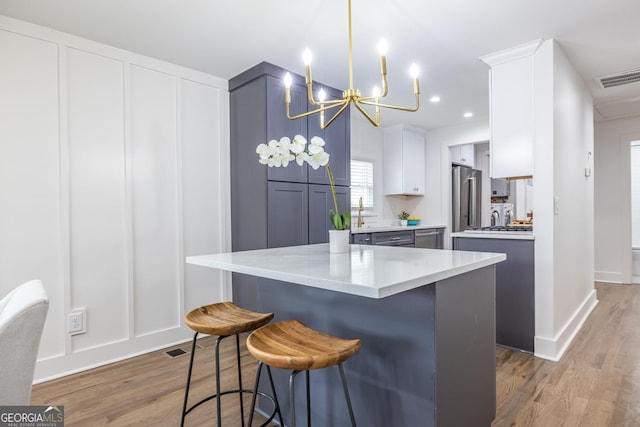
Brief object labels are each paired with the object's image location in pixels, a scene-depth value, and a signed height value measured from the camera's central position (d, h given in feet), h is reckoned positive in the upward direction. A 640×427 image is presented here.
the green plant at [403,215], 18.55 -0.27
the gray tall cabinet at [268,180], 10.29 +0.96
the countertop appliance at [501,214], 21.72 -0.32
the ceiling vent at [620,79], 11.57 +4.34
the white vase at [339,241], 6.30 -0.54
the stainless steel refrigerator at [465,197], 18.40 +0.64
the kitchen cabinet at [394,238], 14.15 -1.18
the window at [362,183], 16.75 +1.31
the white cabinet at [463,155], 18.52 +2.94
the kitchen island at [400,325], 4.41 -1.65
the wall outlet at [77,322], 8.41 -2.58
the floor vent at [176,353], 9.37 -3.76
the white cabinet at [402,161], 17.38 +2.43
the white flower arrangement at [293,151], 5.84 +0.98
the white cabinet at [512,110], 9.32 +2.67
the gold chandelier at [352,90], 5.35 +2.14
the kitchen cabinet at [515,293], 9.12 -2.23
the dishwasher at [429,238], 16.69 -1.39
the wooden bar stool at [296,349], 3.75 -1.59
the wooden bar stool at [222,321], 5.04 -1.62
